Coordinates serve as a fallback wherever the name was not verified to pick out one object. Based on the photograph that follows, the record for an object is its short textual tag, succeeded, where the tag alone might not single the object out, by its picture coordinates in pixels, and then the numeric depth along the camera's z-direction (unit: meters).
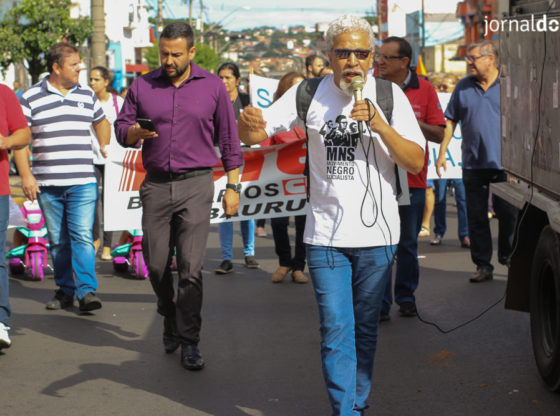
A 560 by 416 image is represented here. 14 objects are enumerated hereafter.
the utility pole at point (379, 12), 94.11
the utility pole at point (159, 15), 59.53
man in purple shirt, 6.50
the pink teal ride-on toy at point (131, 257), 10.05
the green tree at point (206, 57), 82.12
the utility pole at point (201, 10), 96.64
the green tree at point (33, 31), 25.22
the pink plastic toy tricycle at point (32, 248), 10.19
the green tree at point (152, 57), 69.12
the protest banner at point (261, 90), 12.07
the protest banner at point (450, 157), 13.05
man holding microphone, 4.60
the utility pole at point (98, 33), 18.25
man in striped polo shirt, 8.22
